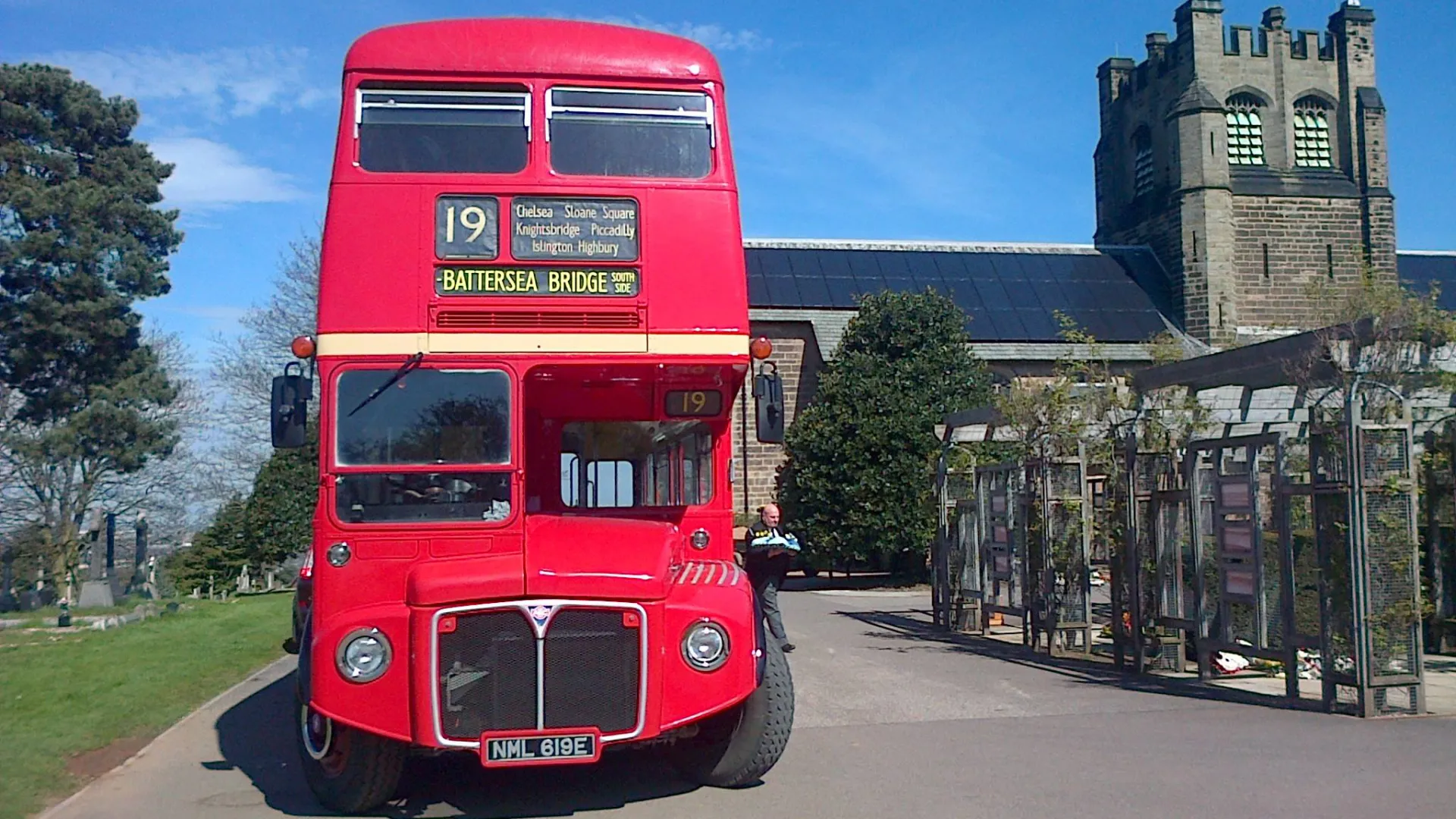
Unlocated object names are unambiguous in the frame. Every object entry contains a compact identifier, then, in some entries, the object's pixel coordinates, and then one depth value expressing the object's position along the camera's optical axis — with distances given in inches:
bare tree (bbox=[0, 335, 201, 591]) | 1210.6
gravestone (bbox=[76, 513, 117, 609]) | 956.0
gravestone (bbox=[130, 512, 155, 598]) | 1054.4
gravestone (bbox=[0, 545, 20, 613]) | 980.6
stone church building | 1460.4
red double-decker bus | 265.4
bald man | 477.1
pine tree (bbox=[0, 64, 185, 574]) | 1229.1
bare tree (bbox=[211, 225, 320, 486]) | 1459.2
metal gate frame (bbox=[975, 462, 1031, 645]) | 599.5
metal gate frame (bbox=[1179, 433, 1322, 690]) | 407.8
